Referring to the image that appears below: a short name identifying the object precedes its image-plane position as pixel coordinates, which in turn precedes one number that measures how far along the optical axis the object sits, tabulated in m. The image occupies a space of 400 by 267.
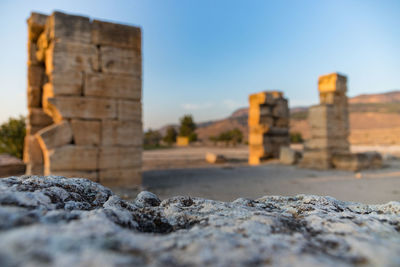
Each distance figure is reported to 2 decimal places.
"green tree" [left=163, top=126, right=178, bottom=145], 34.97
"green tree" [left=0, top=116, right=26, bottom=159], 8.74
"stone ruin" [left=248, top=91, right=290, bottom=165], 13.70
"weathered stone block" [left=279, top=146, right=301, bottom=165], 11.88
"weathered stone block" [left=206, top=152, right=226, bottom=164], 14.71
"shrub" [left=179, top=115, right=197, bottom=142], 36.25
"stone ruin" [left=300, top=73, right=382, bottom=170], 10.28
